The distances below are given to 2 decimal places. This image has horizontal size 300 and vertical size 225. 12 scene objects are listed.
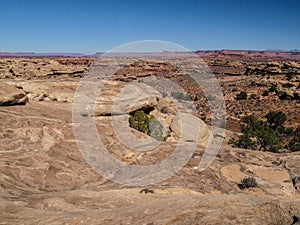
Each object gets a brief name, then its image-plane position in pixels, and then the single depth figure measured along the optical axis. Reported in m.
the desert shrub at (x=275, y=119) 31.67
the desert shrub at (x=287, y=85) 55.07
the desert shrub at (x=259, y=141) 20.36
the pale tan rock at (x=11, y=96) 11.99
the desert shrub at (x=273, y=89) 49.93
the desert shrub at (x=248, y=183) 8.31
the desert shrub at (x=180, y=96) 42.08
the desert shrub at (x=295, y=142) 21.52
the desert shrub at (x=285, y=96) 45.88
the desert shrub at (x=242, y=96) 46.58
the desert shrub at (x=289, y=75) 67.71
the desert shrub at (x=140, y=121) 17.00
